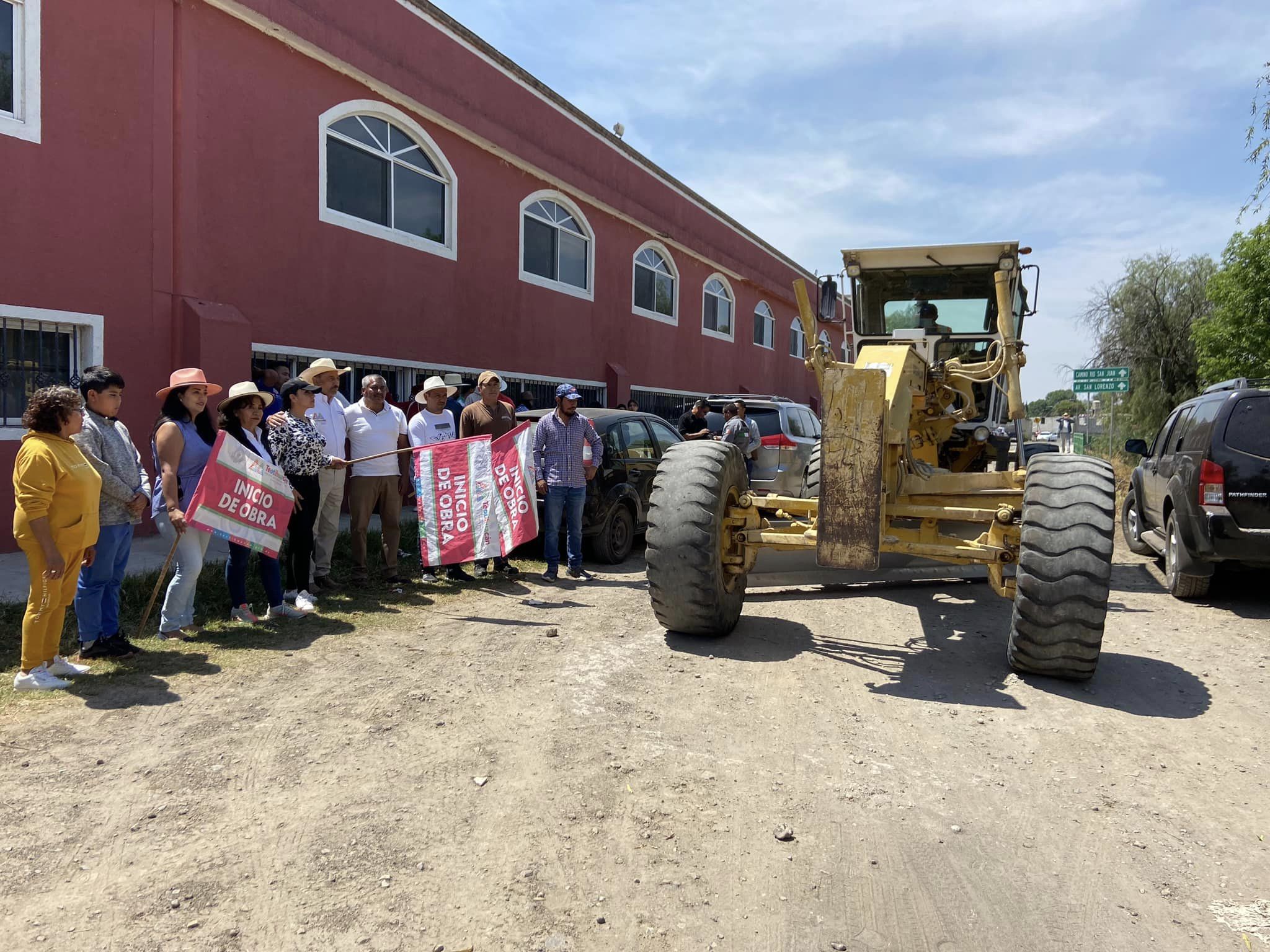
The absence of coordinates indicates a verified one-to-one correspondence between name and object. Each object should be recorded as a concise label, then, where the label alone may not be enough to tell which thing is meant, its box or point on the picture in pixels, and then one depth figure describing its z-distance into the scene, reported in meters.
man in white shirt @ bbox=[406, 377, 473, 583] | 7.47
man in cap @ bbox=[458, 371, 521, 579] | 7.89
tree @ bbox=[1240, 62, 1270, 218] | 10.69
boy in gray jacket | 4.74
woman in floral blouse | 6.25
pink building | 7.73
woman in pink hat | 5.23
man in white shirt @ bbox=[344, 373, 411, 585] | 6.96
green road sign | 18.39
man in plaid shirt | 7.63
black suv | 6.59
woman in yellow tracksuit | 4.20
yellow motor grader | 4.62
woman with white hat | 5.81
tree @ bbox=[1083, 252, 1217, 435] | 25.22
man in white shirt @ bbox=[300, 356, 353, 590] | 6.67
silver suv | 10.98
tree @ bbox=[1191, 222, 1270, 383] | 17.09
